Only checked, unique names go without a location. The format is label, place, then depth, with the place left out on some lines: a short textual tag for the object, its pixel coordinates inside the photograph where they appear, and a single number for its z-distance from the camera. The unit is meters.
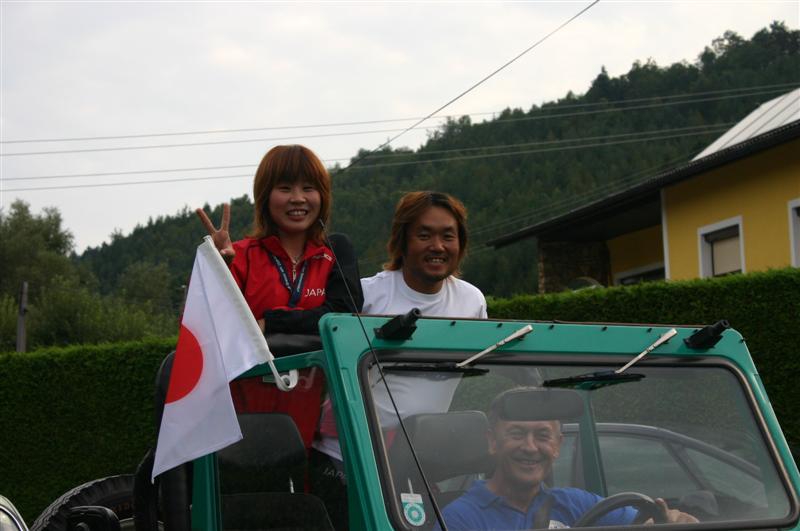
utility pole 37.69
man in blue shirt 3.01
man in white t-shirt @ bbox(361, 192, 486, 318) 3.94
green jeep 3.00
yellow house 17.14
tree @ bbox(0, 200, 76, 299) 54.38
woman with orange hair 3.76
